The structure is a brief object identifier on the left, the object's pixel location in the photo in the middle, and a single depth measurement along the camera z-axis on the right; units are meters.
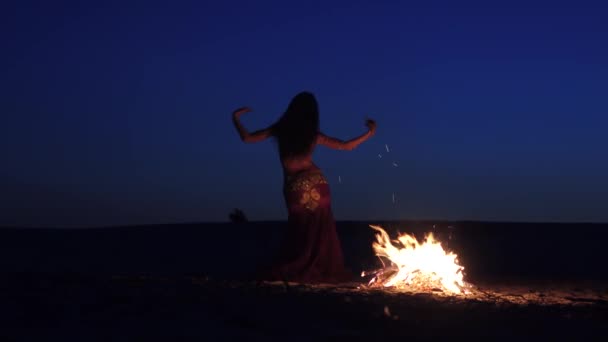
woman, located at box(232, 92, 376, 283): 8.29
